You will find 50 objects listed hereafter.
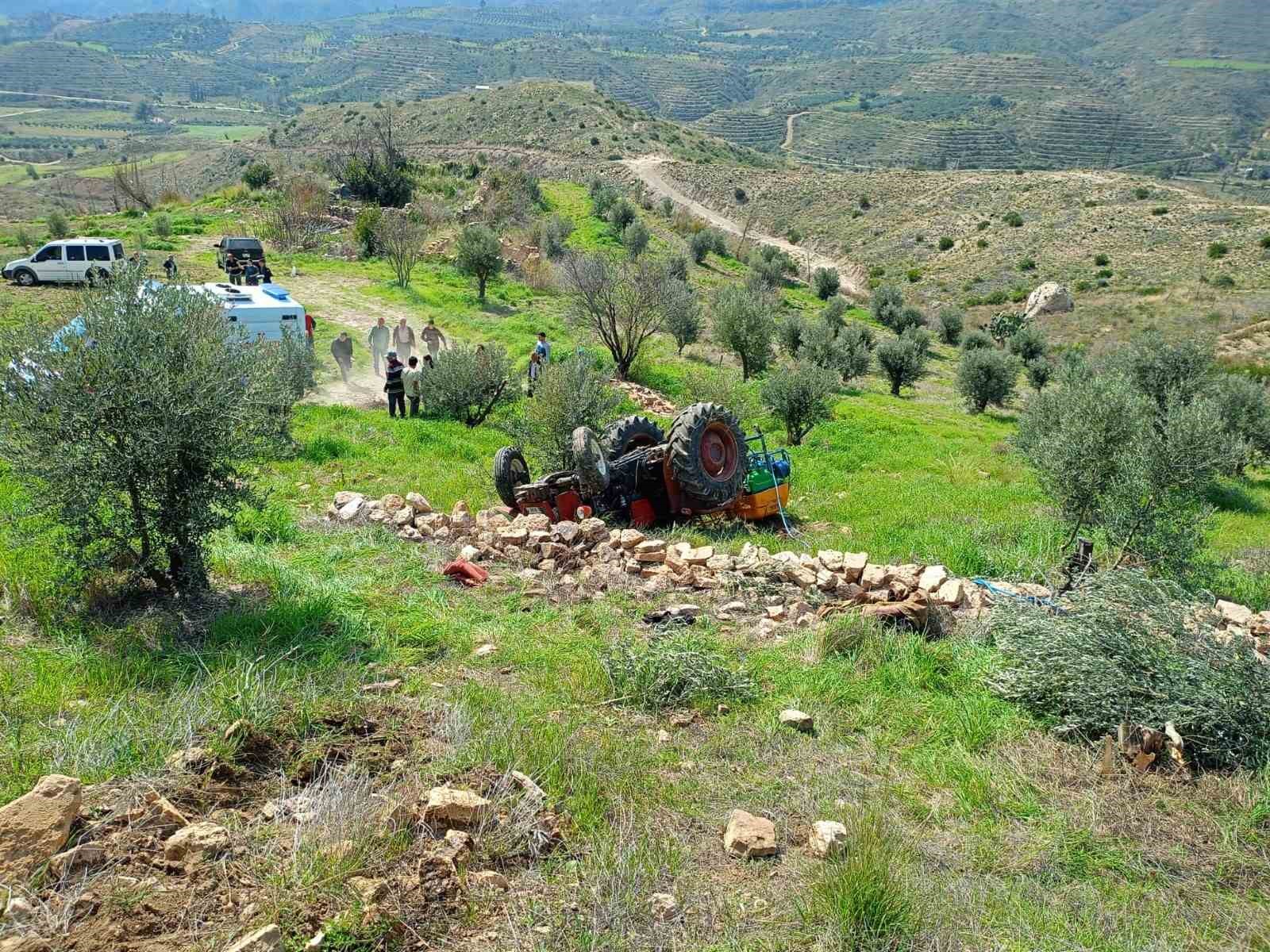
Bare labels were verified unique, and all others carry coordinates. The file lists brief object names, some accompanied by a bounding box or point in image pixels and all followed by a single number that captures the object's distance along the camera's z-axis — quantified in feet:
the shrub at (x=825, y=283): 154.51
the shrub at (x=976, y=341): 123.03
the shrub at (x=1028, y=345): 122.01
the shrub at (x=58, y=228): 97.60
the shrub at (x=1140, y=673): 16.49
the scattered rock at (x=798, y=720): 17.24
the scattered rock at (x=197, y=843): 11.21
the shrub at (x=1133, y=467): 31.04
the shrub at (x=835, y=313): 122.34
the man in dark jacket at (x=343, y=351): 61.57
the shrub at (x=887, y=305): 137.59
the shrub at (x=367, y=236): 106.01
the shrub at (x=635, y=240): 135.03
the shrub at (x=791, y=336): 99.98
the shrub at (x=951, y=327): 139.44
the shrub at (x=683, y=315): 79.87
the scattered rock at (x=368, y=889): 10.85
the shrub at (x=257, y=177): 139.44
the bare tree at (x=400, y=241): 93.15
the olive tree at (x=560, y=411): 42.78
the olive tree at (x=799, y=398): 61.62
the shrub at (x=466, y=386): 53.62
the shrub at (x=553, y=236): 115.55
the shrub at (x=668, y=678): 17.90
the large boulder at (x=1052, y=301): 146.82
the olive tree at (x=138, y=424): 18.40
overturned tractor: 32.91
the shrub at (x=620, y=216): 149.18
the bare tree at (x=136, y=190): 129.29
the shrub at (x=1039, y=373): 105.81
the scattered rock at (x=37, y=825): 10.61
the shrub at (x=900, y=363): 94.79
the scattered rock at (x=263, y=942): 9.57
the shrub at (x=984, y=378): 90.48
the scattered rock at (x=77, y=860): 10.65
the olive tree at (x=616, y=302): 73.92
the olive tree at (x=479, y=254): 94.84
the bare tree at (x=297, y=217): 107.86
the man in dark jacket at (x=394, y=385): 53.42
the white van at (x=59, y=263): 76.23
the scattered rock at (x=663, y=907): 11.51
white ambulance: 55.52
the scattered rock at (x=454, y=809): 12.53
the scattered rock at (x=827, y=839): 12.76
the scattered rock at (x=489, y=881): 11.76
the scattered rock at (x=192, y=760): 13.05
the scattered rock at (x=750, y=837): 12.92
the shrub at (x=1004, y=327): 134.00
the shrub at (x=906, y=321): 136.15
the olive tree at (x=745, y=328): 82.94
